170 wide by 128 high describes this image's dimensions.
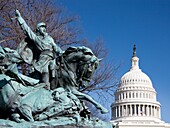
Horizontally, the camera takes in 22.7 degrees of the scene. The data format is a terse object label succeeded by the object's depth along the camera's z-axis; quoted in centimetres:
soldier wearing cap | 918
